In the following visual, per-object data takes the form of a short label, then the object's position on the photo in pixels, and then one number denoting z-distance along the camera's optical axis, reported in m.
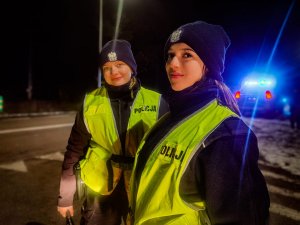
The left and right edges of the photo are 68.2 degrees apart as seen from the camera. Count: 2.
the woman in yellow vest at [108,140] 1.86
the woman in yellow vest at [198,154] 0.90
